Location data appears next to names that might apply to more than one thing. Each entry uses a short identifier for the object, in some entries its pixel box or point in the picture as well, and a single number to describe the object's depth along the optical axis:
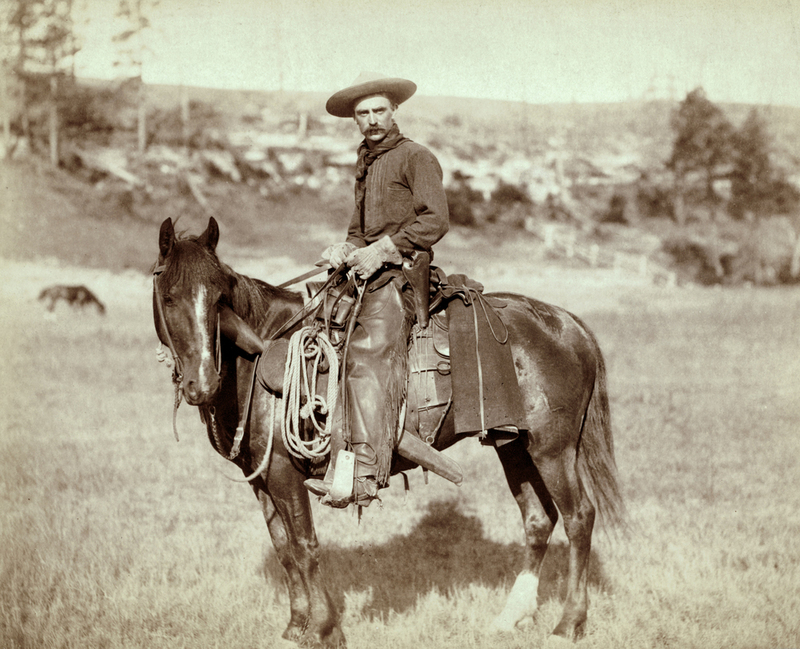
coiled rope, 5.09
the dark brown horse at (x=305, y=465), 4.73
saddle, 5.33
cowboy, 4.98
